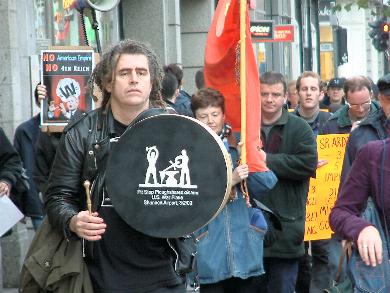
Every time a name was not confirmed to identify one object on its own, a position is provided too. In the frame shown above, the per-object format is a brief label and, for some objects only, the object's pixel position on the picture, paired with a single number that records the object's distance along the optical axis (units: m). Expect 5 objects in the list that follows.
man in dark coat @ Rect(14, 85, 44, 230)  14.62
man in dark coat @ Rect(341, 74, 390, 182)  10.53
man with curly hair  7.13
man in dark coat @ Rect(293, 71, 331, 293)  13.94
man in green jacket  11.45
